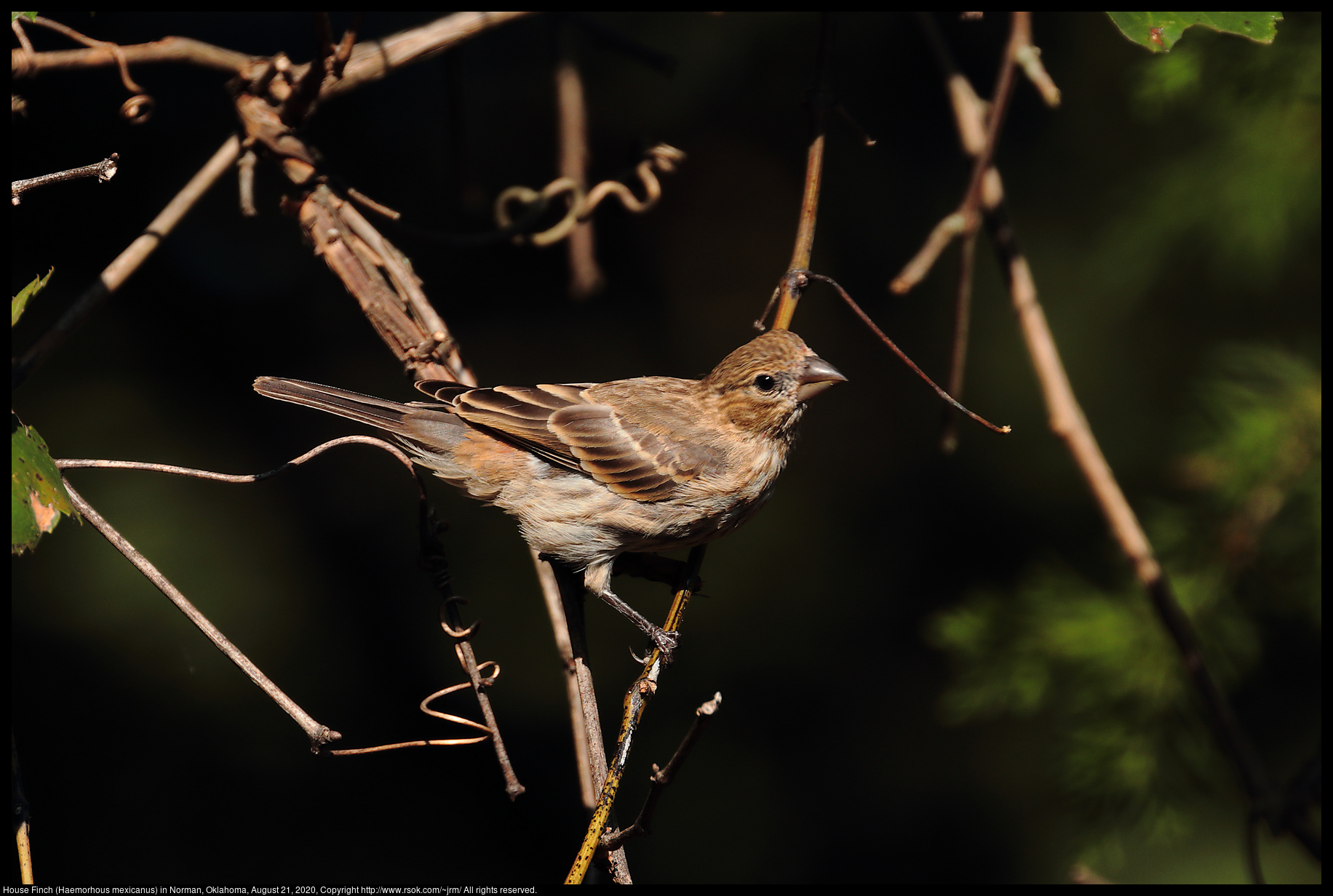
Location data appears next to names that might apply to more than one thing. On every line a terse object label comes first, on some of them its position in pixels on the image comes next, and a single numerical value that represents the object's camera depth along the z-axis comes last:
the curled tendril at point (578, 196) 6.89
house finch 6.18
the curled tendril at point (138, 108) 5.78
